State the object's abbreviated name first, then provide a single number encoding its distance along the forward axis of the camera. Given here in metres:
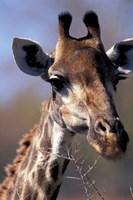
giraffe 16.03
